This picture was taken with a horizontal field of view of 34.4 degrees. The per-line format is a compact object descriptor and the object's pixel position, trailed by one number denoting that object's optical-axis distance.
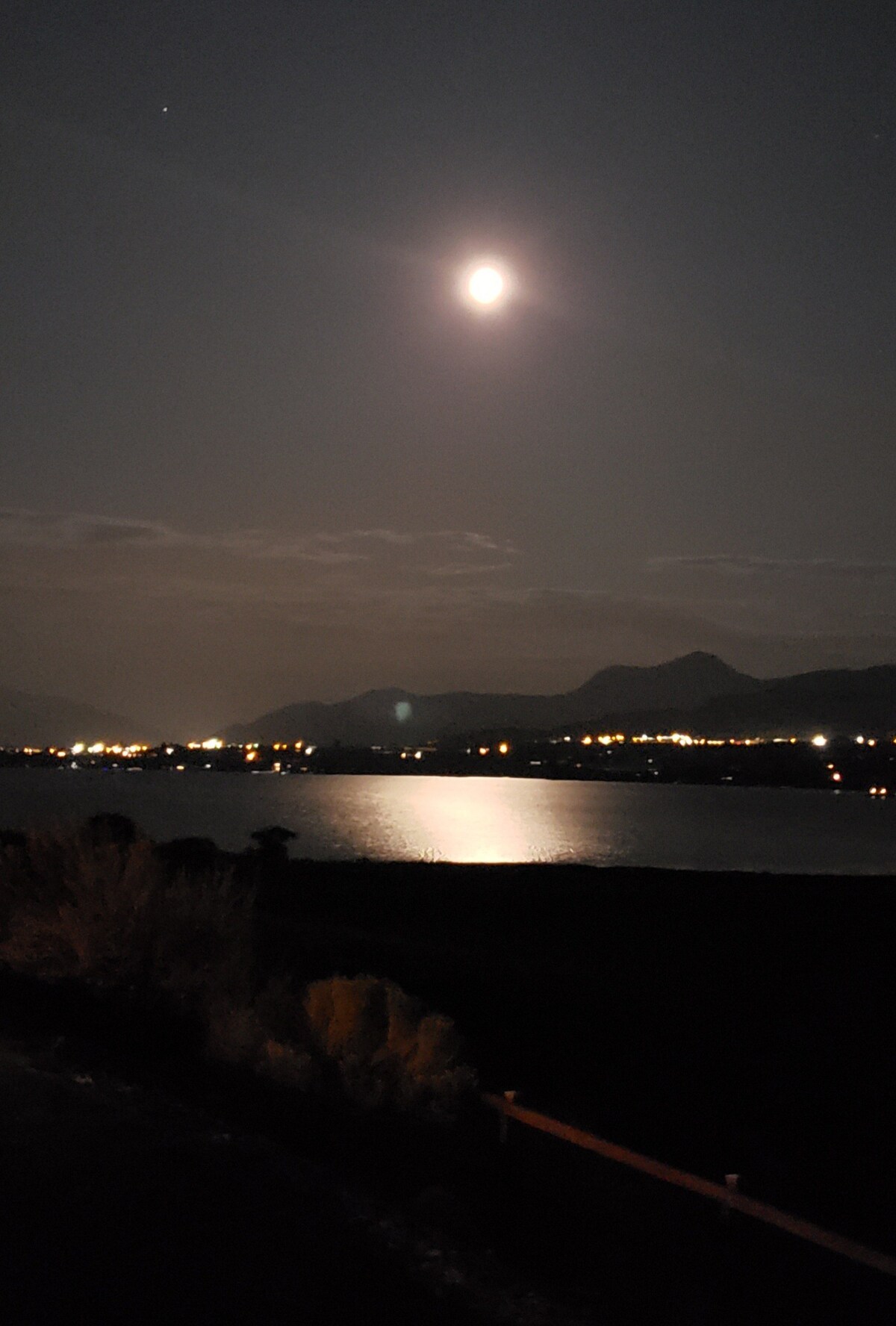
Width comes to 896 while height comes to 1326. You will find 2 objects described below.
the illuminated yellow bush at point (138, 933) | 12.65
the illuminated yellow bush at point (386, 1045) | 9.53
